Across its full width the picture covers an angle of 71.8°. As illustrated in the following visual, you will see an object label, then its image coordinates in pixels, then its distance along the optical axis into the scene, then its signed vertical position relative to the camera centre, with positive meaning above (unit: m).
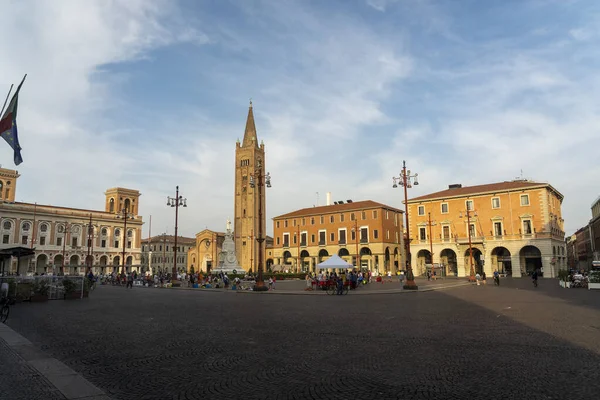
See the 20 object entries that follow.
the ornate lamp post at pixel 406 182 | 29.26 +6.03
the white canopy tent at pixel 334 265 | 32.75 -0.16
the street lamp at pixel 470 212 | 58.60 +6.84
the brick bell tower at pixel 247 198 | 88.31 +14.49
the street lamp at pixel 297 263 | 75.22 +0.06
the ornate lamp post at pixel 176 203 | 37.59 +5.58
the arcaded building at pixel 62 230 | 81.94 +7.54
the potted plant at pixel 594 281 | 28.91 -1.50
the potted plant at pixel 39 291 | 21.59 -1.29
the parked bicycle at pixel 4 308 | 13.39 -1.31
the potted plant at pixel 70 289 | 23.77 -1.30
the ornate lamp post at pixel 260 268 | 28.70 -0.29
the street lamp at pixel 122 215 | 98.91 +12.28
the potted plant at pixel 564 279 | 31.45 -1.46
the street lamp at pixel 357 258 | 68.64 +0.71
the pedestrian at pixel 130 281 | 39.22 -1.44
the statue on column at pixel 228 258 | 55.88 +0.85
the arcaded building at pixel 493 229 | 53.44 +4.40
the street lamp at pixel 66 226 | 85.68 +8.31
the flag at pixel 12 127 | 12.92 +4.35
